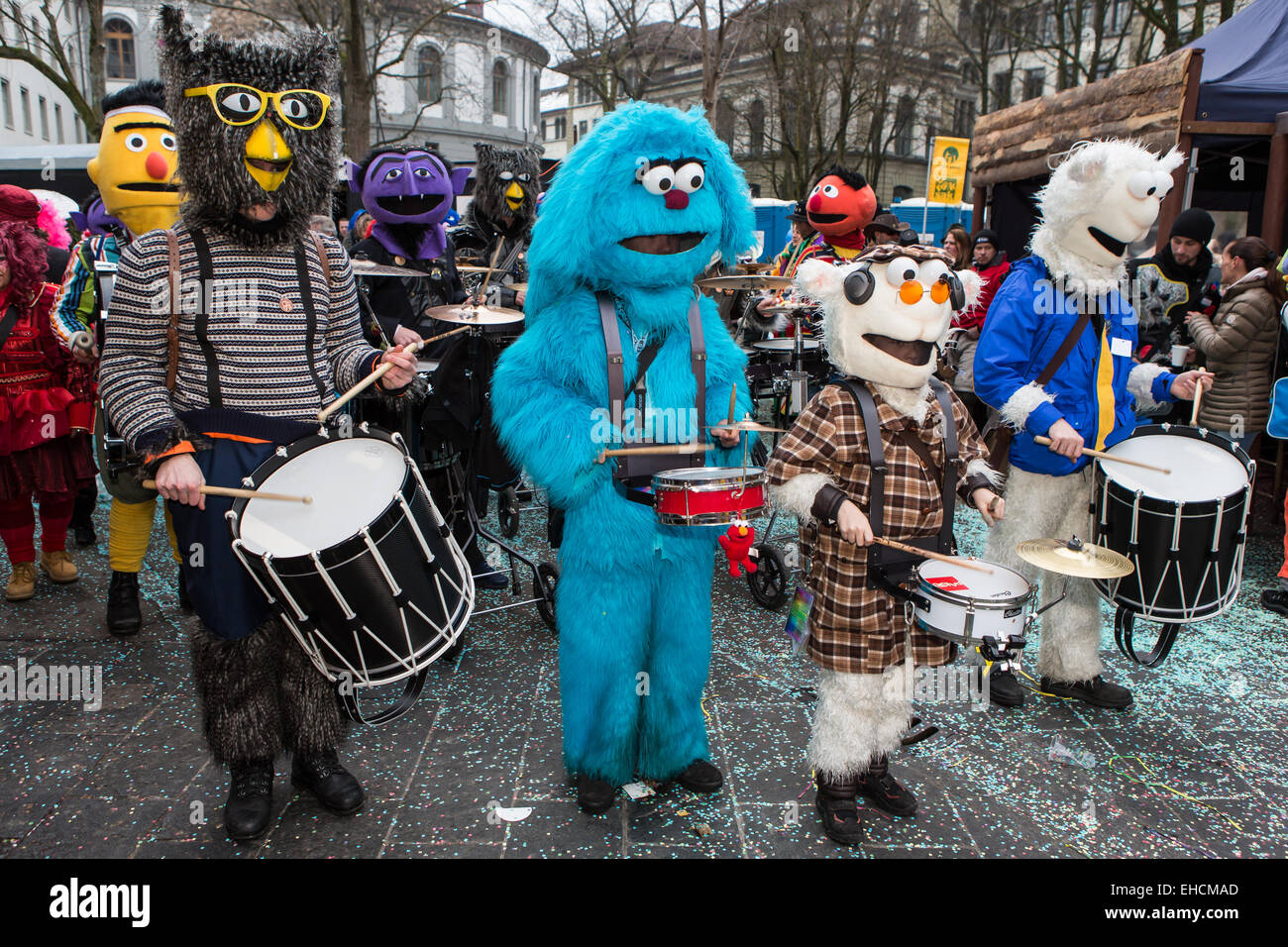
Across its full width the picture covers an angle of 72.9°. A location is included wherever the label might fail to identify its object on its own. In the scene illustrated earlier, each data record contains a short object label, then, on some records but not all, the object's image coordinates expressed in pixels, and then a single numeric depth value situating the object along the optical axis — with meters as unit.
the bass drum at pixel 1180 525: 2.98
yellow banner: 12.08
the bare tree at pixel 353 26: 13.93
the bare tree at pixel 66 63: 13.04
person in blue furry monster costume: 2.55
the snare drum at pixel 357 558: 2.22
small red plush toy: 2.70
